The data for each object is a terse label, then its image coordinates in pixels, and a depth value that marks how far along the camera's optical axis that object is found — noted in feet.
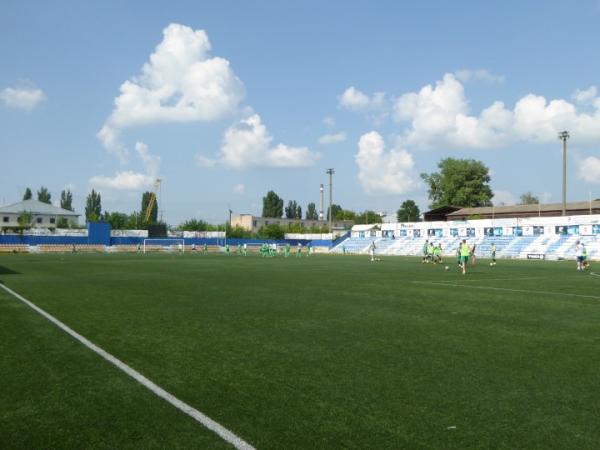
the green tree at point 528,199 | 404.77
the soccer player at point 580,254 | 106.32
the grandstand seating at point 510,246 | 167.94
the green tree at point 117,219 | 393.11
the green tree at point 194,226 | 392.06
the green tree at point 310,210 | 537.24
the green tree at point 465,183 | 324.39
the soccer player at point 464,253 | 90.28
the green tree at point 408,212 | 423.23
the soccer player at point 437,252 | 135.95
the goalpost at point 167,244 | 255.80
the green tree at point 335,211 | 526.74
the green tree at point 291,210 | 537.24
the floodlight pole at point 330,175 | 296.10
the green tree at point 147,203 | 451.20
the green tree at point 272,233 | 349.41
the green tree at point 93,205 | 422.00
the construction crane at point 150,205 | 444.96
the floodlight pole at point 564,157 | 184.14
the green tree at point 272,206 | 479.82
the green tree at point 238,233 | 356.69
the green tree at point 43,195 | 422.41
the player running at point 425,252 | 136.34
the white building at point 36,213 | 351.67
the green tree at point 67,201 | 429.38
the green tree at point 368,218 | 492.95
